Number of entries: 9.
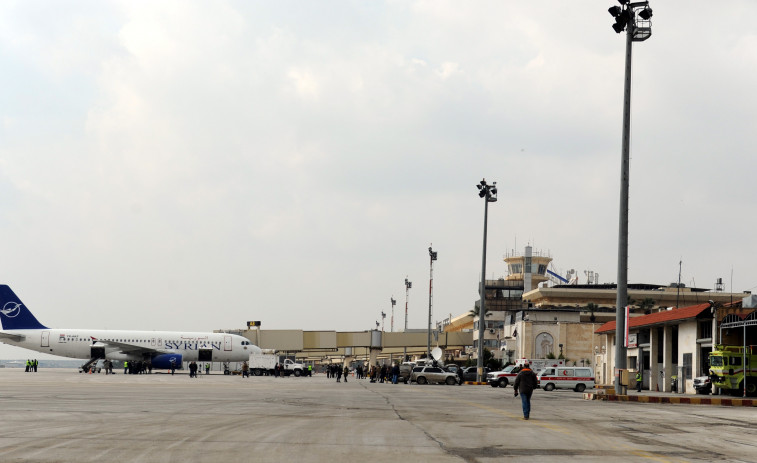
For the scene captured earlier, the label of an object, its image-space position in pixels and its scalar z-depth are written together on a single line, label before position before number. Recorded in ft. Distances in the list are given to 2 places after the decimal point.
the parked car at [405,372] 225.54
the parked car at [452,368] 227.36
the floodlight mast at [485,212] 214.69
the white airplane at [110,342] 267.39
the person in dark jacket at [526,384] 74.18
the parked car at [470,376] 222.97
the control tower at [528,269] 478.59
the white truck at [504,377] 190.19
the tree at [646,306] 337.31
